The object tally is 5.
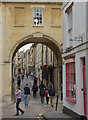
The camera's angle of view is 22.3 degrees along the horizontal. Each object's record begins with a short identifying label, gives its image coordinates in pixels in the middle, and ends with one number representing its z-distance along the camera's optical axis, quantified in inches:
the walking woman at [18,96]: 520.7
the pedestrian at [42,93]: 708.4
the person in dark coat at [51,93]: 657.0
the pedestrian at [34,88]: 890.1
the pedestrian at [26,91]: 669.9
